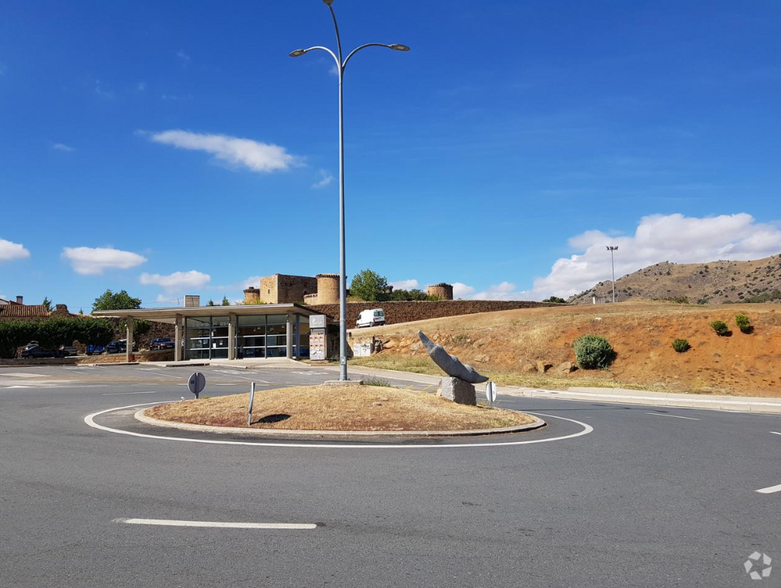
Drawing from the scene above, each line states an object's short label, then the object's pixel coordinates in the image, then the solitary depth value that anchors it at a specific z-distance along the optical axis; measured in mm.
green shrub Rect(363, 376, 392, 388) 16766
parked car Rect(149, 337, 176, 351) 59531
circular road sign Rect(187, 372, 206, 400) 14133
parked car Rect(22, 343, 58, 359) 51750
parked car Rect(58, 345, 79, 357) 57078
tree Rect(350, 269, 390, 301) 100688
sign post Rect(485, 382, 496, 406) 14531
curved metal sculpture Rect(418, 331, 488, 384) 13359
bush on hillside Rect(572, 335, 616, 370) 35062
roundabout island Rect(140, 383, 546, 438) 11211
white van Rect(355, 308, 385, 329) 63844
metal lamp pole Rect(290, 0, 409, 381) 14961
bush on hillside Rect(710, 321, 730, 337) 35250
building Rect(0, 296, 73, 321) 64938
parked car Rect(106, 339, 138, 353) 61312
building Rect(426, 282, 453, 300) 98000
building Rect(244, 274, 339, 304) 86312
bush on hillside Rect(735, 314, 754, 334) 34719
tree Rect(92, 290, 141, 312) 94750
